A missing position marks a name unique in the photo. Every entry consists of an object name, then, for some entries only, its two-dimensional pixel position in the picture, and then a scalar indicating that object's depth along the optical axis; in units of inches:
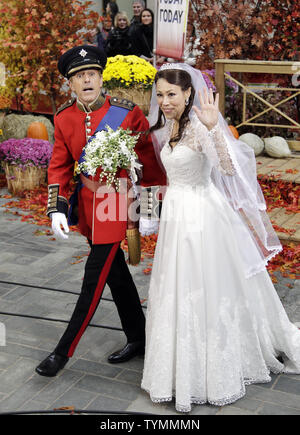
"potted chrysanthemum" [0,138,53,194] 313.7
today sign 277.7
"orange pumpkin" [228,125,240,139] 317.1
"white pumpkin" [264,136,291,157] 315.9
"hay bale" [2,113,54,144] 355.9
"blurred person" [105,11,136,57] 426.9
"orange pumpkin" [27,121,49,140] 354.3
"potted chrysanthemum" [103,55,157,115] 291.1
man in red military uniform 144.4
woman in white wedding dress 134.3
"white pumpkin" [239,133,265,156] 320.5
